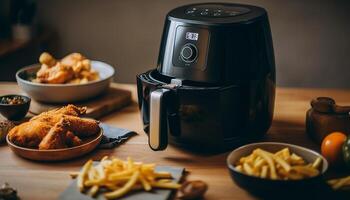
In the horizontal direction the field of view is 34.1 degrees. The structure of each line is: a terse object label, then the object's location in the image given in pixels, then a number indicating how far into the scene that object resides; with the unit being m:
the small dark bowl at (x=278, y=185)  1.14
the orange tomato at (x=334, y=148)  1.33
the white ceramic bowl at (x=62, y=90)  1.78
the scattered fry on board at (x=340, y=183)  1.21
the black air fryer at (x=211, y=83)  1.37
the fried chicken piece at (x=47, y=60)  1.92
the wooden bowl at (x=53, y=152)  1.37
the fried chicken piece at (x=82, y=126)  1.45
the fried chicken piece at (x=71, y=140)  1.41
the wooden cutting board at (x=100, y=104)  1.75
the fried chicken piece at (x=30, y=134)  1.40
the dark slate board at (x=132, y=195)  1.17
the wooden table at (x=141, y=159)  1.24
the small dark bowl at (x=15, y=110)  1.60
